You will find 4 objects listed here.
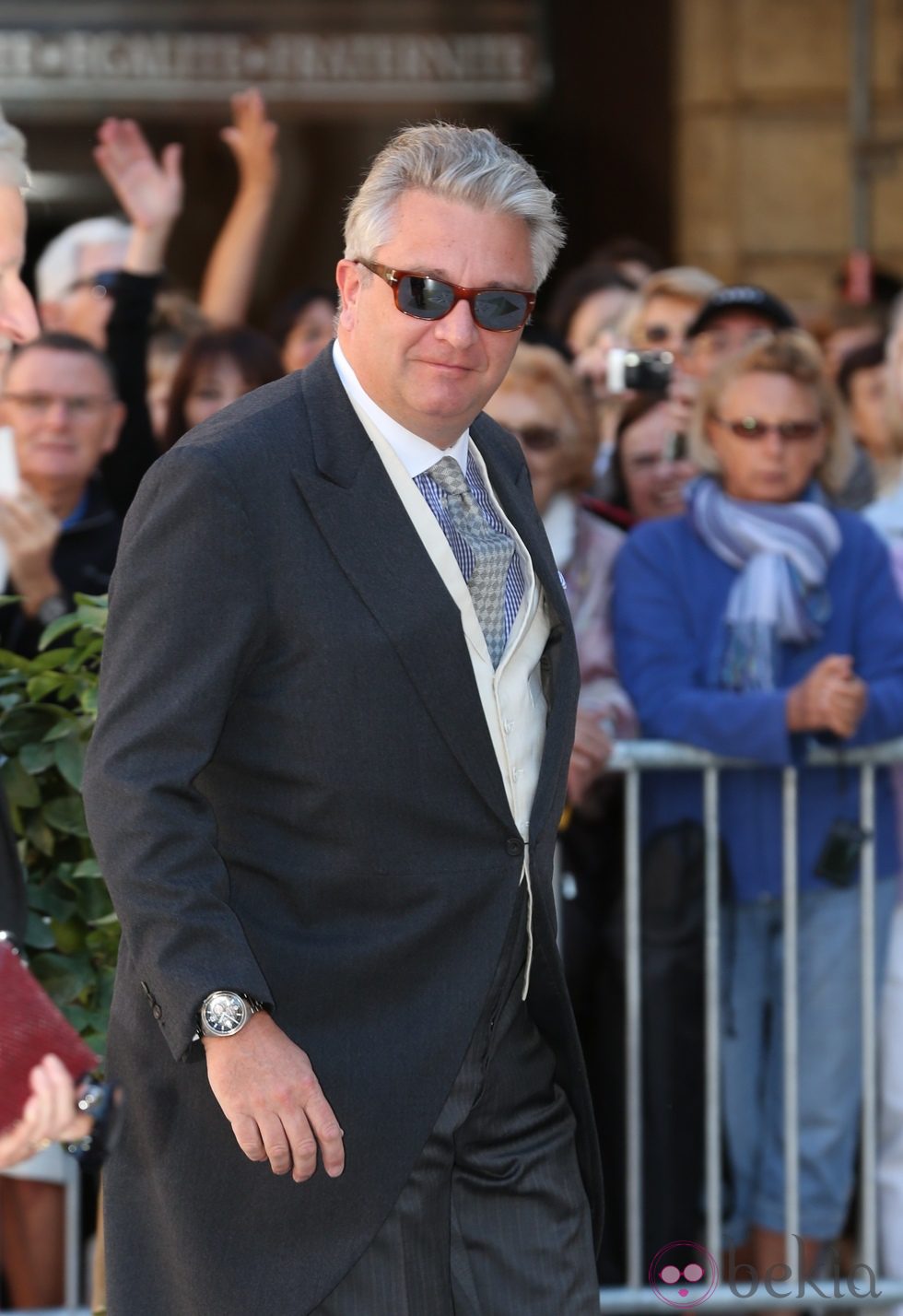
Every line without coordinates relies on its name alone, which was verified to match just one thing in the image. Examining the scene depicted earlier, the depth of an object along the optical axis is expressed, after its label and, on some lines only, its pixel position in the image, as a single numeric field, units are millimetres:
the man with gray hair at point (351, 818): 4777
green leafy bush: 6789
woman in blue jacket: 8320
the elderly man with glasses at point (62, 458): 8953
